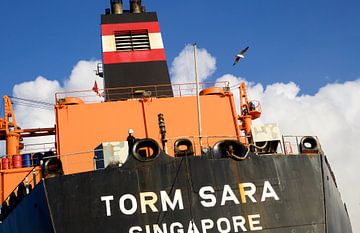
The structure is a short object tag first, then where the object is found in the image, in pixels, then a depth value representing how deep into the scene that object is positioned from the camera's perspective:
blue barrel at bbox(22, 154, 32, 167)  17.94
